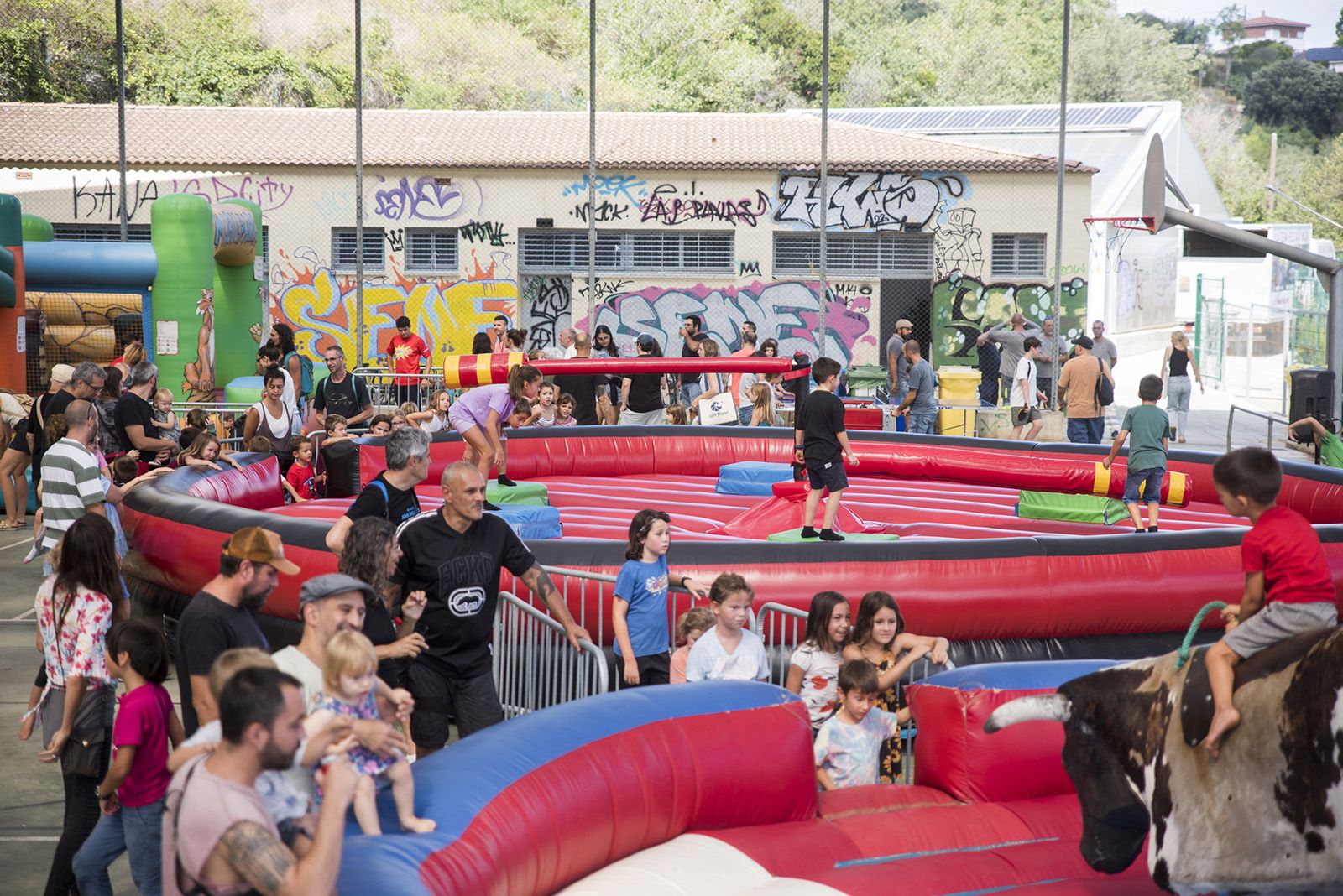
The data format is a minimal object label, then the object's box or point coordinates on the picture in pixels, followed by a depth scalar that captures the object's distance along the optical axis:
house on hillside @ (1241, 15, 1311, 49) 152.88
